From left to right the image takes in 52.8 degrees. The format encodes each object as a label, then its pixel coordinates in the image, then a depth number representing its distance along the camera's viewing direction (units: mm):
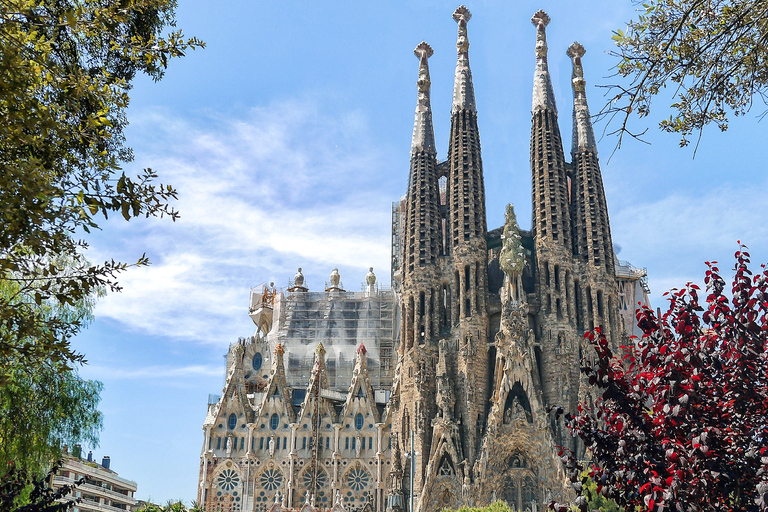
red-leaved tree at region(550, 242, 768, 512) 9352
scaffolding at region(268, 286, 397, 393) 56188
